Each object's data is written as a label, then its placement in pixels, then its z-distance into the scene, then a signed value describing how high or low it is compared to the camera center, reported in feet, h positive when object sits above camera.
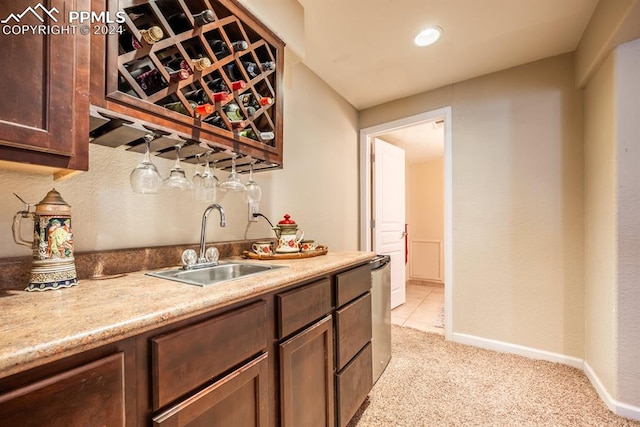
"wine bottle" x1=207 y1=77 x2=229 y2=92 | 3.95 +1.89
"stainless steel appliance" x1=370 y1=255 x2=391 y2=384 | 6.14 -2.34
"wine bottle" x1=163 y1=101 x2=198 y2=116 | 3.45 +1.38
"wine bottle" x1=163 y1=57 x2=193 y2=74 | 3.46 +1.96
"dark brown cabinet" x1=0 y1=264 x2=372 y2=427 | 1.62 -1.33
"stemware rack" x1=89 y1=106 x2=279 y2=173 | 2.98 +0.98
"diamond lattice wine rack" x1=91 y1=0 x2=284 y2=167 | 2.92 +1.84
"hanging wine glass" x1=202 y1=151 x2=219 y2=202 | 4.16 +0.47
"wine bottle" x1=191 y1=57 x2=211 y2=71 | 3.48 +1.94
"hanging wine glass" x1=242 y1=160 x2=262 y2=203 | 4.88 +0.44
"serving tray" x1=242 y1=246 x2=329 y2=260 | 5.00 -0.78
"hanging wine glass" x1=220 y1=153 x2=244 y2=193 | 4.36 +0.51
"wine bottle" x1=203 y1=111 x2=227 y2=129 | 3.86 +1.35
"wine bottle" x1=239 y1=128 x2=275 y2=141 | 4.38 +1.32
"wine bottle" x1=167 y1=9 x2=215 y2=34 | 3.44 +2.51
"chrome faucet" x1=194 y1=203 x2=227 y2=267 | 4.32 -0.33
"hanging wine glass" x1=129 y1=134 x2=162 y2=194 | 3.37 +0.48
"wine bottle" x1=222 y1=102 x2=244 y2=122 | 4.10 +1.57
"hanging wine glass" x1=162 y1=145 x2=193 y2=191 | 3.74 +0.50
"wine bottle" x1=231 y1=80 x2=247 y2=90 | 4.01 +1.92
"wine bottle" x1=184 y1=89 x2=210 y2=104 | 3.73 +1.64
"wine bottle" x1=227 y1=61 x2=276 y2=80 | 4.15 +2.33
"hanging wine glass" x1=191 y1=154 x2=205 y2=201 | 4.35 +0.47
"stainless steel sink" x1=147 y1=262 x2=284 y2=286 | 3.83 -0.88
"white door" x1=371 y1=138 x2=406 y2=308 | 10.51 +0.19
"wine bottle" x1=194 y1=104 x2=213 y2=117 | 3.53 +1.37
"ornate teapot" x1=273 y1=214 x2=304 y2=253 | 5.37 -0.46
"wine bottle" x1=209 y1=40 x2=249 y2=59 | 3.90 +2.44
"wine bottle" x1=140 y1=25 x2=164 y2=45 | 2.99 +1.99
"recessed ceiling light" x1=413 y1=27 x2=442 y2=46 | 6.08 +4.10
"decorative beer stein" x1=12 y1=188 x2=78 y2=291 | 2.69 -0.29
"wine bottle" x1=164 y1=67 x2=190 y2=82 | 3.29 +1.70
